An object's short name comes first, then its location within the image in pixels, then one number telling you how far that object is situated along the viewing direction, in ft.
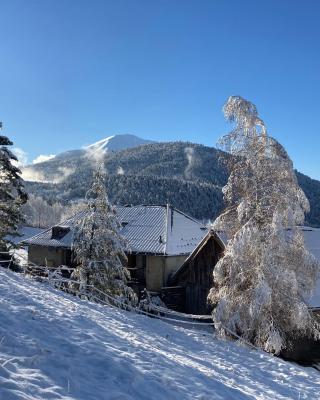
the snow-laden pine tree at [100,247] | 77.05
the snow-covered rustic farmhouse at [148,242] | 116.88
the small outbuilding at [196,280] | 88.94
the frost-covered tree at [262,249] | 54.60
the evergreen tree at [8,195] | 86.28
